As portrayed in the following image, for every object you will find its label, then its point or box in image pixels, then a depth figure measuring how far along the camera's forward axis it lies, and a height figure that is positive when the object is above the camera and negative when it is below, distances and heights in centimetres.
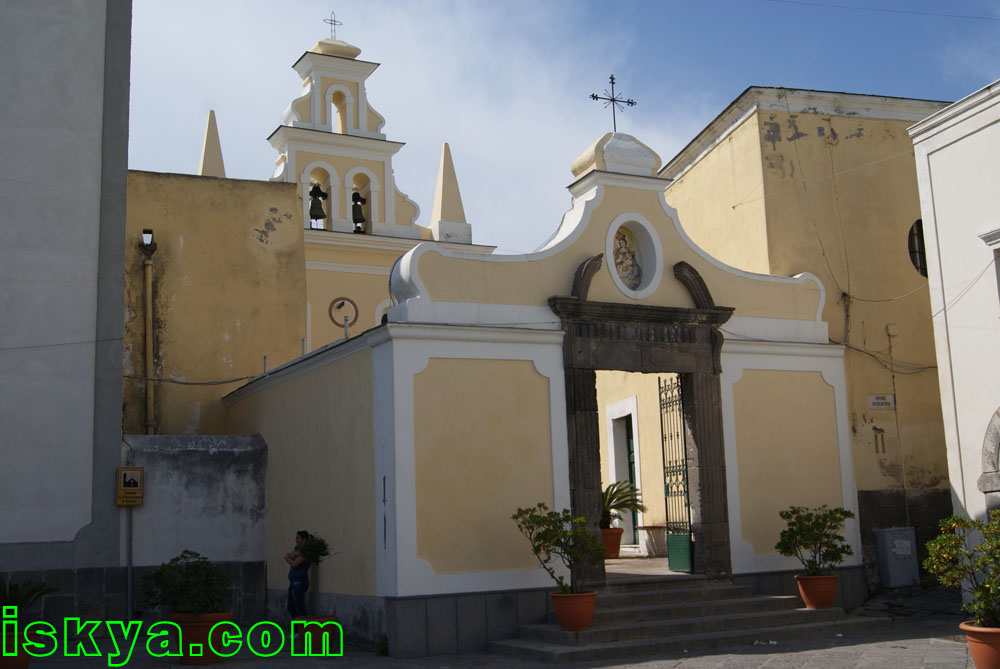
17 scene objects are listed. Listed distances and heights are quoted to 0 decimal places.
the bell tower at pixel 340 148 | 2472 +873
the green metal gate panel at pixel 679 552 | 1332 -61
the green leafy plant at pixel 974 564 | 873 -61
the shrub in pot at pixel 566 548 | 1104 -43
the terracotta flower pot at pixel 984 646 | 855 -124
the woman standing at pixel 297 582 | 1292 -79
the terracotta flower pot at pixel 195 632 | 1069 -113
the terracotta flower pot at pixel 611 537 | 1576 -46
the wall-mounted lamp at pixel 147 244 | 1675 +442
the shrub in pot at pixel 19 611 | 932 -80
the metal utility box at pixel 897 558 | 1455 -85
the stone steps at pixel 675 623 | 1083 -132
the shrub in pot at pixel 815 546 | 1257 -56
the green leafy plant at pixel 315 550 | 1271 -40
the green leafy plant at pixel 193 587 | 1083 -68
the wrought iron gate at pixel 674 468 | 1367 +49
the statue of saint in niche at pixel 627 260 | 1349 +314
